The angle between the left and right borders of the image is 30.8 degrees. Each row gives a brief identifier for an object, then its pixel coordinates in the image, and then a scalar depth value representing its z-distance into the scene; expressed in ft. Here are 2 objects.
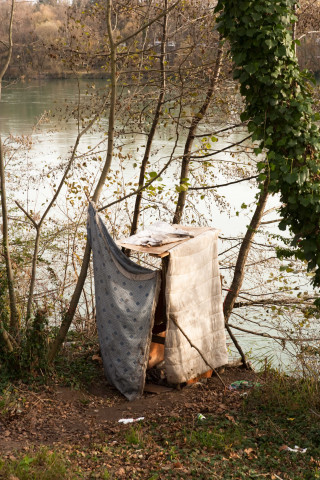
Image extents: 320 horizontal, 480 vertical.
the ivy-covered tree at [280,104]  16.93
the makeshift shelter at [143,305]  19.51
